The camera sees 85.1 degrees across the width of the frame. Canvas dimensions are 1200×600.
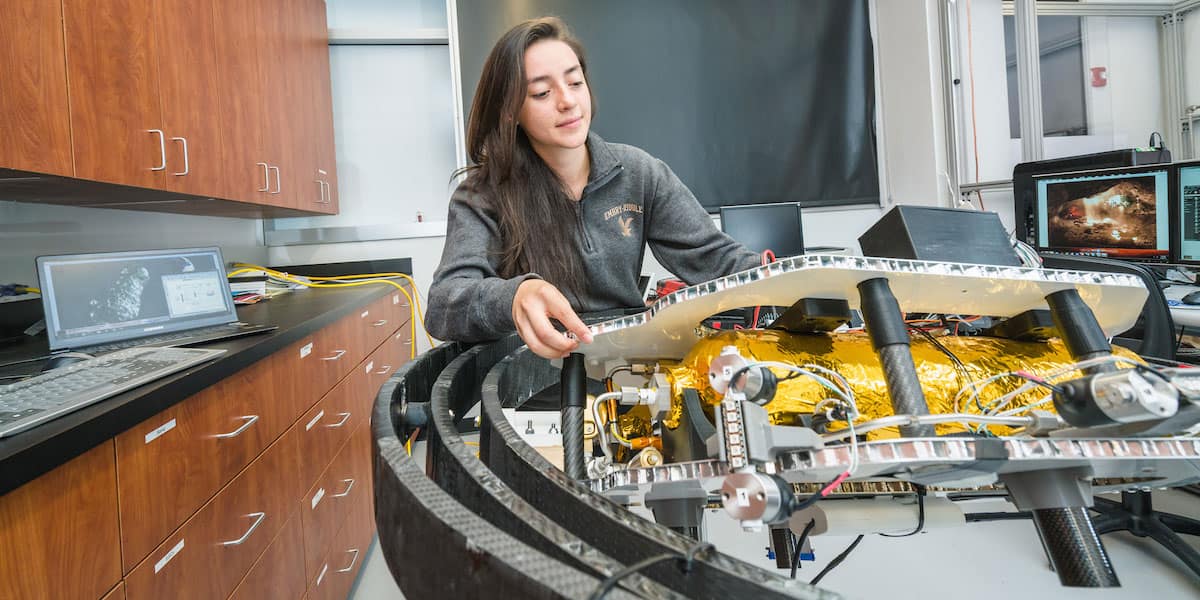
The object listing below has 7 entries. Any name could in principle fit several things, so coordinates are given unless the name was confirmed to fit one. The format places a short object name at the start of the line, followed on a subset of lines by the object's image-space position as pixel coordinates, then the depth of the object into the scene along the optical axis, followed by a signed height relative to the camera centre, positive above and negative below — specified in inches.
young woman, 36.2 +4.4
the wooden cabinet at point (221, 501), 28.8 -12.3
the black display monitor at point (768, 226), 126.6 +7.4
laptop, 48.0 +0.2
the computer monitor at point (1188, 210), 79.4 +3.4
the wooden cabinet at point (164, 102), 47.1 +19.5
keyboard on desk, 29.4 -4.2
